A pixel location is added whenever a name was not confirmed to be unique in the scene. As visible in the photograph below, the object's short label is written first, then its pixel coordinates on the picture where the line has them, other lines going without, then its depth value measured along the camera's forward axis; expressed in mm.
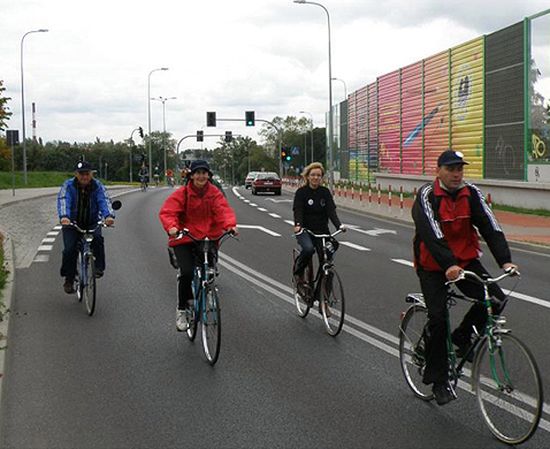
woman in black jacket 8617
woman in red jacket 7289
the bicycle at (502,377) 4562
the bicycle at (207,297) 6773
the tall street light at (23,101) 46750
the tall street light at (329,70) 40072
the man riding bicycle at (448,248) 5004
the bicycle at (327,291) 8031
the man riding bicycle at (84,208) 9391
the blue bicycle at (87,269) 9078
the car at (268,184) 49031
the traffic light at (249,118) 56531
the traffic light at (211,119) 58112
